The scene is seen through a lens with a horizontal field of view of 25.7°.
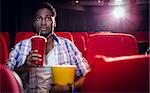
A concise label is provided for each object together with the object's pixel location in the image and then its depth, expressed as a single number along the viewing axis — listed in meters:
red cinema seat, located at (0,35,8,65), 2.34
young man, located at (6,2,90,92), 1.99
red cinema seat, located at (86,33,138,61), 2.14
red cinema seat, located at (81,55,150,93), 0.70
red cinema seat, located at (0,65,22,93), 0.78
